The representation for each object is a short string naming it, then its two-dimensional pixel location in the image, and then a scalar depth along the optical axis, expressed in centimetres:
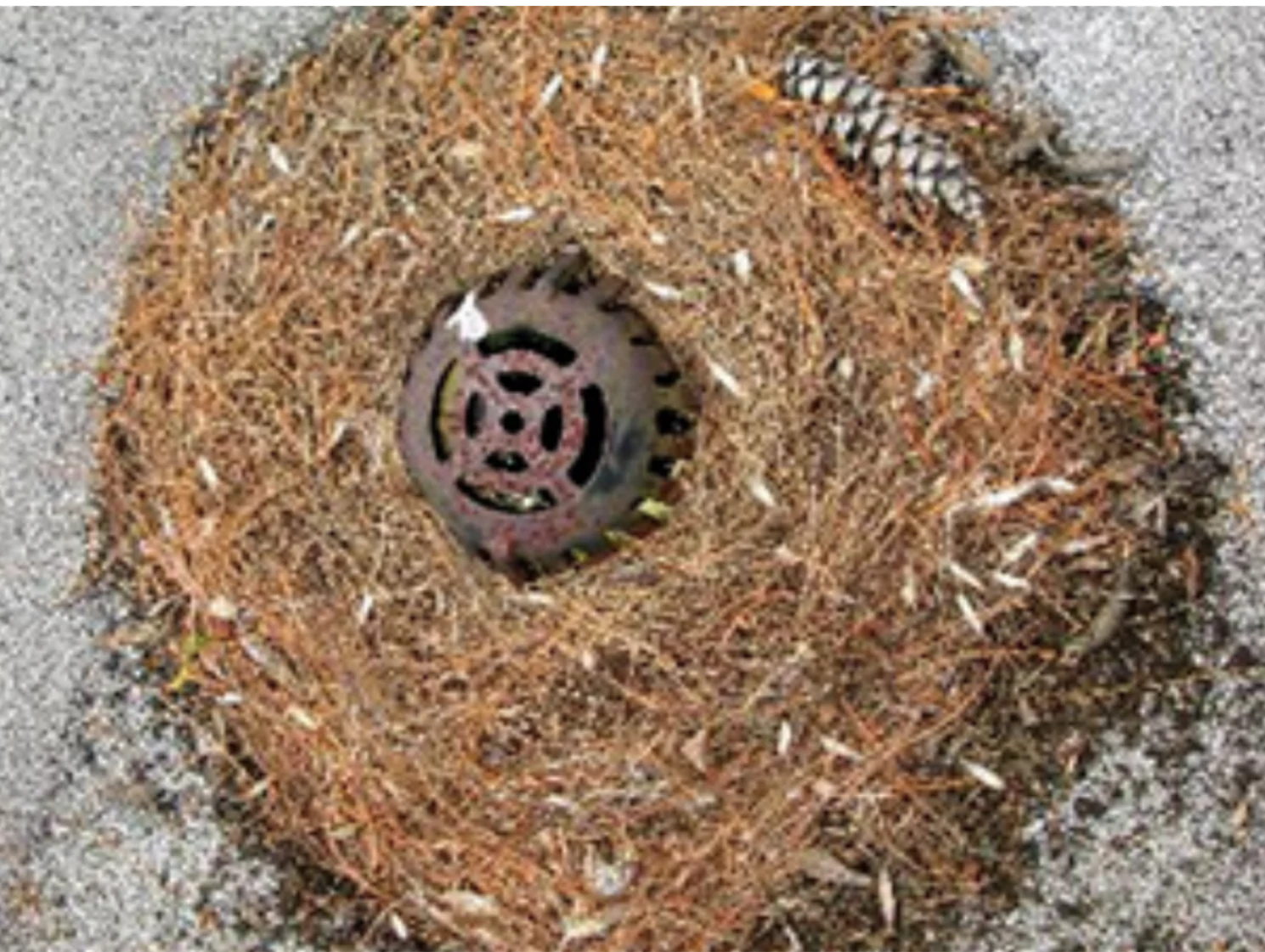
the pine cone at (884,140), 210
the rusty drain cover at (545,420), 206
